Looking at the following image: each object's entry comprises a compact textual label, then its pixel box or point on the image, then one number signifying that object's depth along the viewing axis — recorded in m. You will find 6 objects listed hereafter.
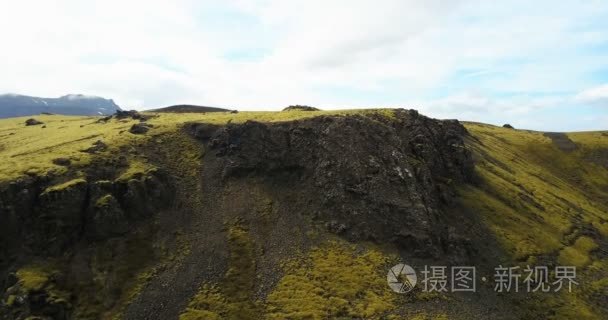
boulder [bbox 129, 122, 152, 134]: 124.69
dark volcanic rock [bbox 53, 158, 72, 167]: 101.09
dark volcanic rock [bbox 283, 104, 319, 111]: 178.24
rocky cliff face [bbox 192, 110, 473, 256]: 99.88
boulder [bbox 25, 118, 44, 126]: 178.29
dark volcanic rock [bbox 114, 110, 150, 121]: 158.88
